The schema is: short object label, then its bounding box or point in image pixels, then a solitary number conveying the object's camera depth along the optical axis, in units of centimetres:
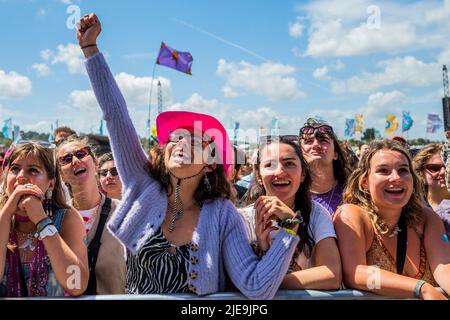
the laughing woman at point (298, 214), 200
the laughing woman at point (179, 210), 194
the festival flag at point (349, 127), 2753
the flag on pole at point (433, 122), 2703
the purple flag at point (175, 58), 1323
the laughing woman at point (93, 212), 239
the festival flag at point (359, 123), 2645
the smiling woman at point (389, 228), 212
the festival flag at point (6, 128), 2433
